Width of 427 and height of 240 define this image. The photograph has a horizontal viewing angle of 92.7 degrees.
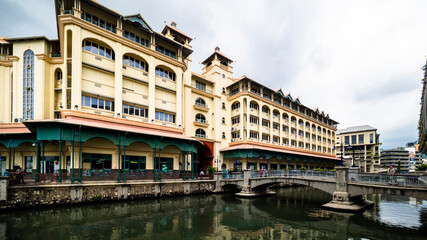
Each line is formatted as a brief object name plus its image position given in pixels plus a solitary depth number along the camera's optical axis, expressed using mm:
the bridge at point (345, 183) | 15282
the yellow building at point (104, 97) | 23047
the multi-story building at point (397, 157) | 116125
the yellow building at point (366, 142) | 79438
